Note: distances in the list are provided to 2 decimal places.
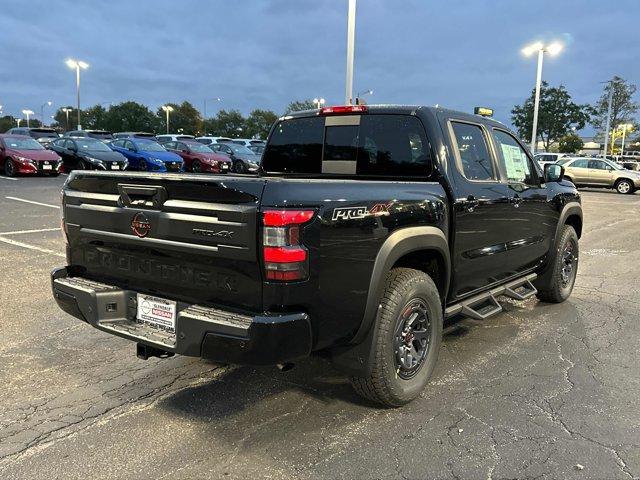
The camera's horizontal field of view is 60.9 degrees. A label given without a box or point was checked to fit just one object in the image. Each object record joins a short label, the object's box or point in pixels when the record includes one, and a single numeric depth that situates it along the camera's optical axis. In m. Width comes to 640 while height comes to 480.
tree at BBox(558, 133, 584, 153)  63.91
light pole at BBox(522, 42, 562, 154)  29.70
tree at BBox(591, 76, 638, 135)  53.84
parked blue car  21.09
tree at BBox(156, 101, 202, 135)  91.75
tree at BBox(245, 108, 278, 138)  97.44
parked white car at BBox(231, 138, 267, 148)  29.48
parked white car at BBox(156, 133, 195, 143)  26.36
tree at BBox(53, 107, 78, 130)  112.12
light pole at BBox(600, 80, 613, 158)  45.96
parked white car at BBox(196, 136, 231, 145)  30.17
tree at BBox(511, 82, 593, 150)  49.97
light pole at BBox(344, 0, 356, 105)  16.78
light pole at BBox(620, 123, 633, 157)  57.48
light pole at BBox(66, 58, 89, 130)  49.97
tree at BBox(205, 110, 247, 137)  97.44
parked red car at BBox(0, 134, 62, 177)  18.48
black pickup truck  2.67
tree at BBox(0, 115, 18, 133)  108.71
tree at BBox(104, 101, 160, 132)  86.31
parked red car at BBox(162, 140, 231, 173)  23.05
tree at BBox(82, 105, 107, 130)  89.25
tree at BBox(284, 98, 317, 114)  91.38
